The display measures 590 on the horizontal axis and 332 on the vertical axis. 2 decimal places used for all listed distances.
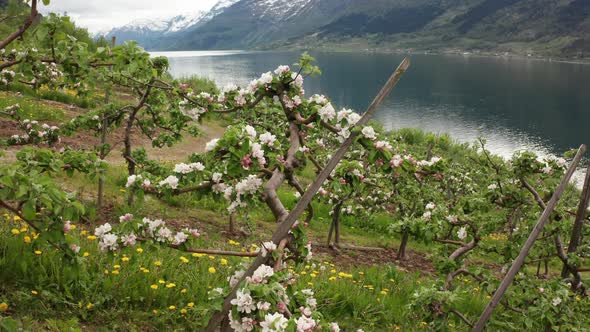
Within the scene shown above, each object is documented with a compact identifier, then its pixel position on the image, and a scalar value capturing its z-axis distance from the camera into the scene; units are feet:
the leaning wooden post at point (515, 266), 11.48
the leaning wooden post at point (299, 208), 9.13
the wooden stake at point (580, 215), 13.63
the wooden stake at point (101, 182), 28.84
